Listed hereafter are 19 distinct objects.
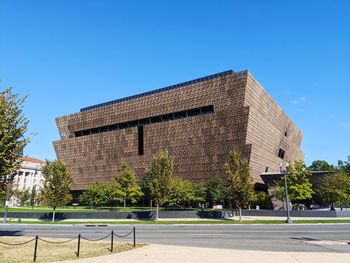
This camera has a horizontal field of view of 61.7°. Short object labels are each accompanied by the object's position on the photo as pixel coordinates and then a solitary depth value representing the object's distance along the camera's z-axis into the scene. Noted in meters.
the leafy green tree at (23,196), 92.94
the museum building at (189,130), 63.65
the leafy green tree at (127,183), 55.27
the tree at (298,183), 46.12
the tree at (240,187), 37.50
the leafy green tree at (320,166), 138.95
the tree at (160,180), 39.22
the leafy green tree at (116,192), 53.46
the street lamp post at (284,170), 32.79
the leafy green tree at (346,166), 128.12
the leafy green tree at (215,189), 55.78
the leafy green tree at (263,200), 56.88
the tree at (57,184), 41.56
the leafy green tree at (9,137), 17.70
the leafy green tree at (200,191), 56.16
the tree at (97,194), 60.16
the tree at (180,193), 51.56
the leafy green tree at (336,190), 48.19
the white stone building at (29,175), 138.50
